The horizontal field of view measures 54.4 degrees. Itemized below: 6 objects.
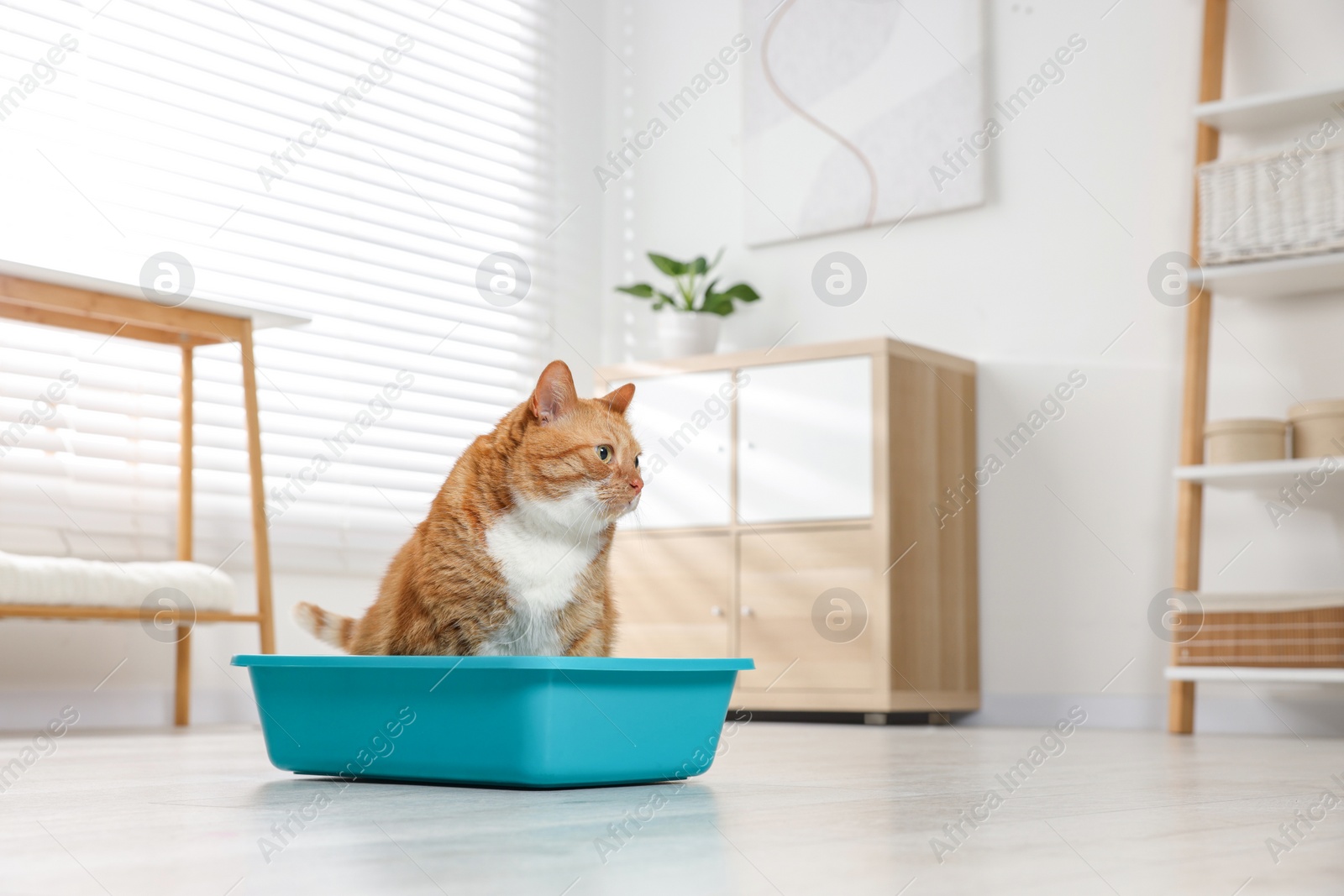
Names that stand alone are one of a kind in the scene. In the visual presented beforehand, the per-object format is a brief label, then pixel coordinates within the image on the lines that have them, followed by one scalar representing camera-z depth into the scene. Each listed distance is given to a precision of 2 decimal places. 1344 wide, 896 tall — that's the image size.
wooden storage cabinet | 2.94
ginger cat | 1.23
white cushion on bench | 2.22
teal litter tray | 1.15
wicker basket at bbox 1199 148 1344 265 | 2.55
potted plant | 3.43
